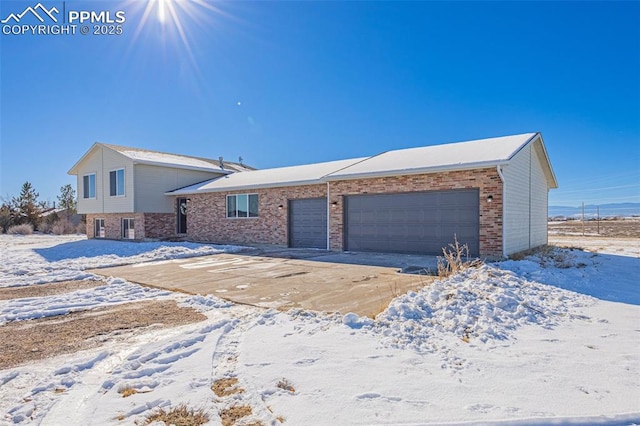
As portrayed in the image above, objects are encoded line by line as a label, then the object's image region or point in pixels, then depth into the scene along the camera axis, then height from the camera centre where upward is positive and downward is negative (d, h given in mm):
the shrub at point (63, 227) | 25672 -1358
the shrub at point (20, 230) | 24292 -1441
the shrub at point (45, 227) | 26873 -1378
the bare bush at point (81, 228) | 26234 -1457
